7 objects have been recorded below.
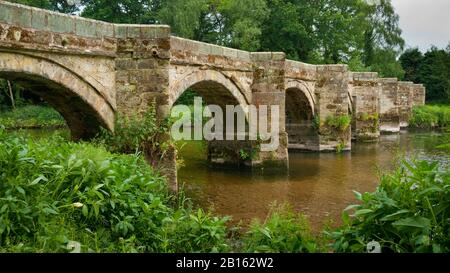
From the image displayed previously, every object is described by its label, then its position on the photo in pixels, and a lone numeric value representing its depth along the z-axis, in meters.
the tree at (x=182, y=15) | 32.62
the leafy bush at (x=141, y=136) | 8.31
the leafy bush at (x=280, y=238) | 3.98
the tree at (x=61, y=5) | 35.80
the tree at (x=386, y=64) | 41.03
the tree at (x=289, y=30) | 33.84
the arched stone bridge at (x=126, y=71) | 6.77
